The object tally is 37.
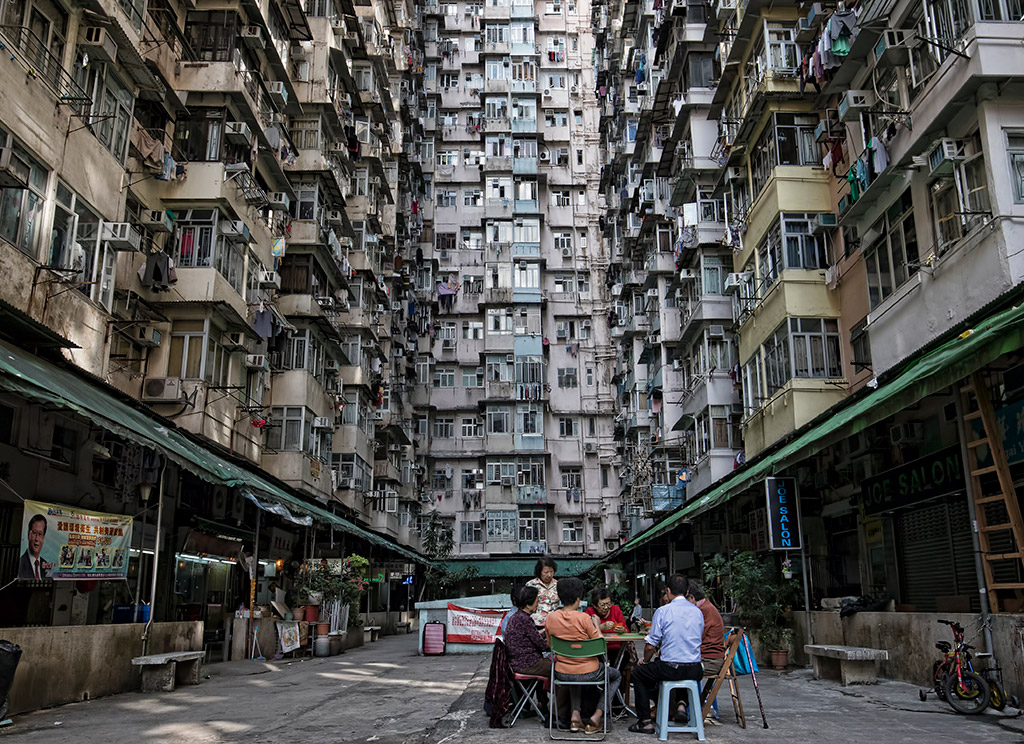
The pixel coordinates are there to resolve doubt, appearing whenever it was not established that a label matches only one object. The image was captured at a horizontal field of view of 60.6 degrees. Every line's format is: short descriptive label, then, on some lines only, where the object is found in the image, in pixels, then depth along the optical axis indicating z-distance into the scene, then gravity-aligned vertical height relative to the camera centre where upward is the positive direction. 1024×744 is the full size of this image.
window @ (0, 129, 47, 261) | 12.55 +5.44
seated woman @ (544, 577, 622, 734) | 7.93 -0.44
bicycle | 8.90 -0.99
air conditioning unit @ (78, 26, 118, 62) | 15.03 +9.14
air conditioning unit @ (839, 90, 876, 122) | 16.34 +8.84
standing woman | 9.65 +0.00
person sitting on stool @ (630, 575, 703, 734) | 7.91 -0.60
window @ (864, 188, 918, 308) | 14.88 +5.76
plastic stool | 7.72 -1.06
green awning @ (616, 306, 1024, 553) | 8.55 +2.22
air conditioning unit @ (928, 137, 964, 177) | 12.77 +6.10
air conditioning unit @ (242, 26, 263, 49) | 22.27 +13.65
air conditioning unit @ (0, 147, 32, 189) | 11.95 +5.73
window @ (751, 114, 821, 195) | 20.02 +9.97
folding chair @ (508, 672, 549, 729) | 8.55 -1.02
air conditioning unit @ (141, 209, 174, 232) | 18.65 +7.77
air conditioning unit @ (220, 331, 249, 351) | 21.19 +5.86
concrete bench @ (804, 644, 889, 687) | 11.70 -1.05
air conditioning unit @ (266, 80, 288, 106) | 24.59 +13.61
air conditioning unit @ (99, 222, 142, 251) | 15.32 +6.02
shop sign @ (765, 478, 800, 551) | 15.95 +1.24
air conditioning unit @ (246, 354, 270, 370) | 22.61 +5.66
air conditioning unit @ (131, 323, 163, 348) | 18.78 +5.34
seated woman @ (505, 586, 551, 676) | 8.74 -0.58
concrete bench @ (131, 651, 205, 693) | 12.20 -1.15
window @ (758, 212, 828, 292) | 19.52 +7.40
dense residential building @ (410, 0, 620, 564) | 50.16 +17.15
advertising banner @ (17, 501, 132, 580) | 10.76 +0.57
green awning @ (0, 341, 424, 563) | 9.24 +2.10
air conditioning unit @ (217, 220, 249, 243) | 20.61 +8.22
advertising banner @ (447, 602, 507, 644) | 21.16 -0.93
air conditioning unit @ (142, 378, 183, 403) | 18.94 +4.15
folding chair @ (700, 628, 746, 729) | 8.24 -0.89
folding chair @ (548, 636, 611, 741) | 7.90 -0.58
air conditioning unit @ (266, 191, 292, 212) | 24.27 +10.59
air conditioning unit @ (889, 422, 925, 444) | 14.61 +2.49
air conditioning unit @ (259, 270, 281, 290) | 23.62 +8.12
